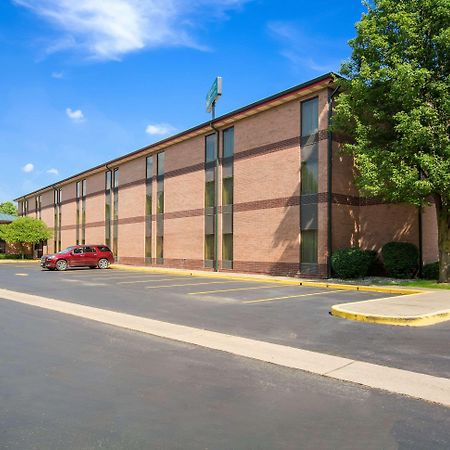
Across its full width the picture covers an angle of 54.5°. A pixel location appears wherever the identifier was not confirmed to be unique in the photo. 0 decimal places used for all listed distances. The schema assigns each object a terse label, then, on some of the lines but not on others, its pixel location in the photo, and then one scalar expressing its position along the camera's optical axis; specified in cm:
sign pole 2677
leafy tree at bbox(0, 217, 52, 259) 4881
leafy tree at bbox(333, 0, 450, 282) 1501
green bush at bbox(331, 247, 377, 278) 1900
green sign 2777
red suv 2814
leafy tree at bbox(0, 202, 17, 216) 11722
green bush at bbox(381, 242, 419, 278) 1912
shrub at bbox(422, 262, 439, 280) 1878
